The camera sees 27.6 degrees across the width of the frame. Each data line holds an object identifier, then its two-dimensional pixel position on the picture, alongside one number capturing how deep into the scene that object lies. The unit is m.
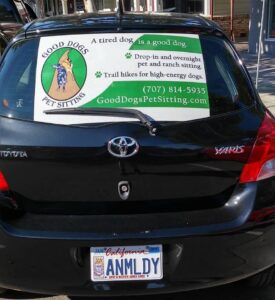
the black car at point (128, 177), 2.70
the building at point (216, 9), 20.30
